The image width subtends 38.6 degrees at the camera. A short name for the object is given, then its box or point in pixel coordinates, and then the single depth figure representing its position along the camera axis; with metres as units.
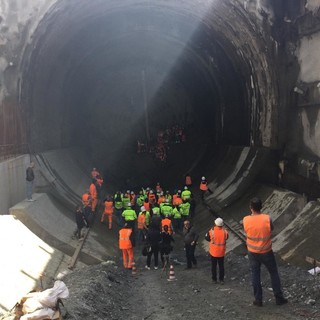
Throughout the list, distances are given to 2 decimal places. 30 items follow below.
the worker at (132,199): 19.38
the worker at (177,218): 17.22
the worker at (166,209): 15.92
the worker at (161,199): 18.13
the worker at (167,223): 13.98
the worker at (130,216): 15.38
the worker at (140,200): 18.70
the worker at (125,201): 18.70
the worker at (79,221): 15.04
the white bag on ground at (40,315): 6.40
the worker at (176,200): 18.19
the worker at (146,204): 17.46
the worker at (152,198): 19.15
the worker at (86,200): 17.45
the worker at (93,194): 19.11
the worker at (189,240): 12.19
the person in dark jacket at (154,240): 13.02
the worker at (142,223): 15.48
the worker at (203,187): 20.48
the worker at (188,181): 24.36
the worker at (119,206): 18.47
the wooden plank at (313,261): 9.49
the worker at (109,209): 17.61
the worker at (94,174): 22.70
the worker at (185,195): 18.31
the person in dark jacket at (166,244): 13.09
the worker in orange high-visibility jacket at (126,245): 12.88
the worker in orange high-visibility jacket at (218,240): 10.03
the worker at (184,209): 17.50
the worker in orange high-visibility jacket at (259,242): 7.52
